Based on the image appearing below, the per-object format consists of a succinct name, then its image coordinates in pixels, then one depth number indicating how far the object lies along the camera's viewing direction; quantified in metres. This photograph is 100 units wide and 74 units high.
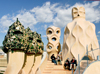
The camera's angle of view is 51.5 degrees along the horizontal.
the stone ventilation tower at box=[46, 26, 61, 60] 12.35
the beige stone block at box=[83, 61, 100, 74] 6.06
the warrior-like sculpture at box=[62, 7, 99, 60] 10.13
